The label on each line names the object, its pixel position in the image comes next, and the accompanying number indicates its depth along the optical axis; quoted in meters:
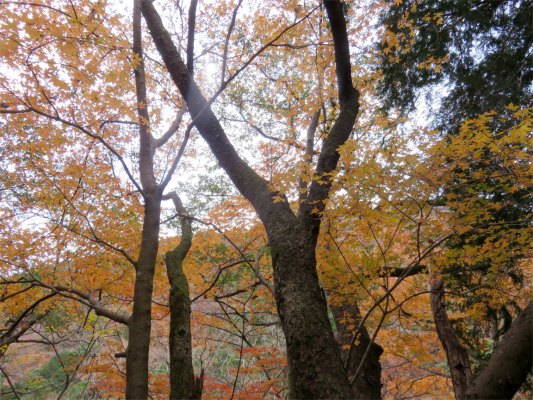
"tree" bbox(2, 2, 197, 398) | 2.23
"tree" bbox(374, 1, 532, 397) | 2.83
